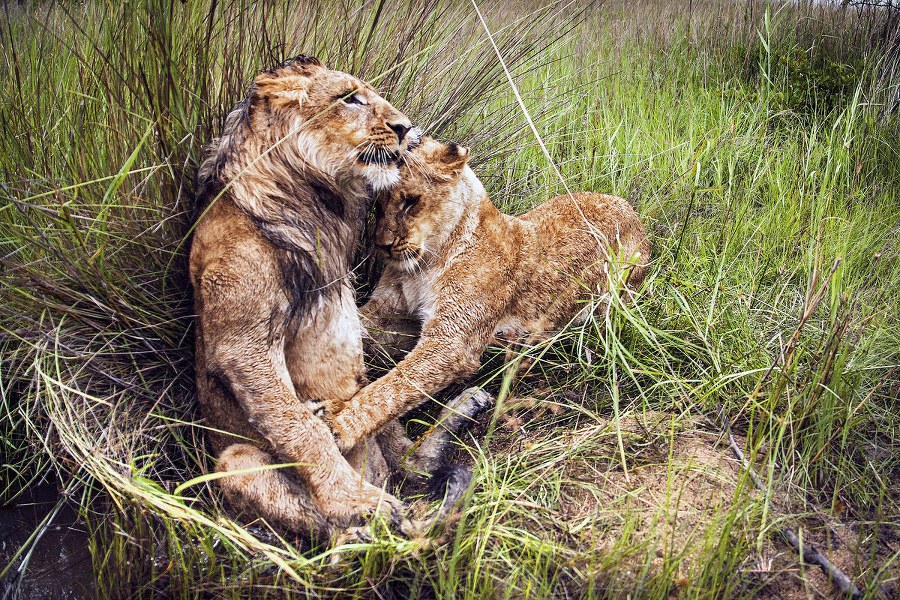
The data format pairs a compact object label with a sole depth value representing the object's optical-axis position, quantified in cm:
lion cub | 297
